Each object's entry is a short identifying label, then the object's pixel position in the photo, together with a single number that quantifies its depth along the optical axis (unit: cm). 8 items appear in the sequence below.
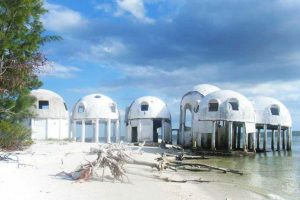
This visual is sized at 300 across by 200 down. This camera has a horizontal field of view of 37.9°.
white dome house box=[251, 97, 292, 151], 4734
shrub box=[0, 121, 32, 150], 1922
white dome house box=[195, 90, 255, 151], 4050
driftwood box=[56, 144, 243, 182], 1495
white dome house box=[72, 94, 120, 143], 4809
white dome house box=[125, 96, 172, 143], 5053
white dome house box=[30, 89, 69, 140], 4588
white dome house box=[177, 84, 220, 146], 4994
